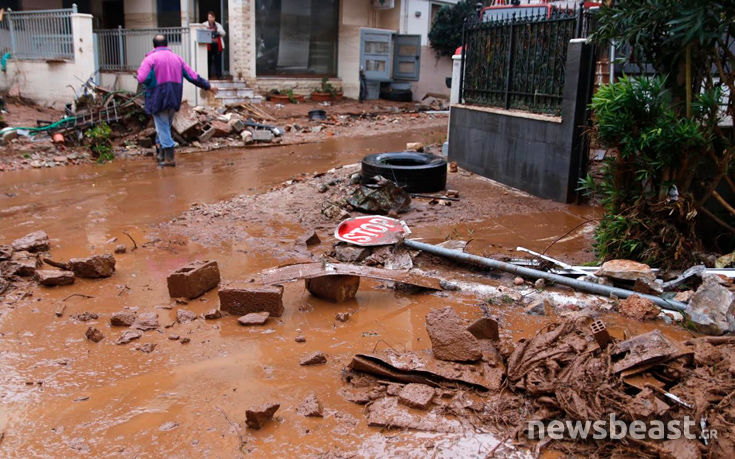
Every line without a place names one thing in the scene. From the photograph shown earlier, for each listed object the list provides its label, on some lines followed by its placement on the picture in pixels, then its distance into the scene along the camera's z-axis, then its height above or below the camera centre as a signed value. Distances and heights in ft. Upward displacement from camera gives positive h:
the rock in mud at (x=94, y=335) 14.02 -5.69
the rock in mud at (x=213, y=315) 15.12 -5.57
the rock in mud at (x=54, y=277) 17.08 -5.44
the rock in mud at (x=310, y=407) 11.10 -5.69
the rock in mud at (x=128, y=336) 14.00 -5.73
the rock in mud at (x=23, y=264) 17.58 -5.30
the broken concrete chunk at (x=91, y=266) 17.65 -5.29
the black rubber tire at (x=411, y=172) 27.71 -3.83
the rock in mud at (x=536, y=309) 15.87 -5.48
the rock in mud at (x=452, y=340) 12.73 -5.08
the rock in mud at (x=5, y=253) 18.16 -5.15
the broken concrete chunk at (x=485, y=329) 13.57 -5.14
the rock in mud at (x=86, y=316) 15.20 -5.76
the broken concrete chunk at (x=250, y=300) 15.29 -5.26
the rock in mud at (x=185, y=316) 15.10 -5.66
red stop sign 19.69 -4.65
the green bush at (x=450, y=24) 73.33 +7.10
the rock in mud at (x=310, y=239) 21.15 -5.22
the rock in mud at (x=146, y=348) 13.56 -5.77
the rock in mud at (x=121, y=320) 14.76 -5.62
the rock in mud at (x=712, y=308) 14.26 -4.88
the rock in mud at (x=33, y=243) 19.32 -5.20
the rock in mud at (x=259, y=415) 10.56 -5.54
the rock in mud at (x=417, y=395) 11.30 -5.54
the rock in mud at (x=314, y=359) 12.99 -5.63
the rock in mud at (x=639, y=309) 15.53 -5.29
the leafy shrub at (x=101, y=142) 38.65 -4.13
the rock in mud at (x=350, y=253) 19.40 -5.20
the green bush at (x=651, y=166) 17.57 -2.10
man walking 36.17 -0.61
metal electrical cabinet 68.54 +2.77
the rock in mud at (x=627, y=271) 16.74 -4.75
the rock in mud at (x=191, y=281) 16.31 -5.21
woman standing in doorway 52.19 +2.51
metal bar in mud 15.90 -5.08
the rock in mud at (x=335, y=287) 16.30 -5.25
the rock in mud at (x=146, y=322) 14.65 -5.68
